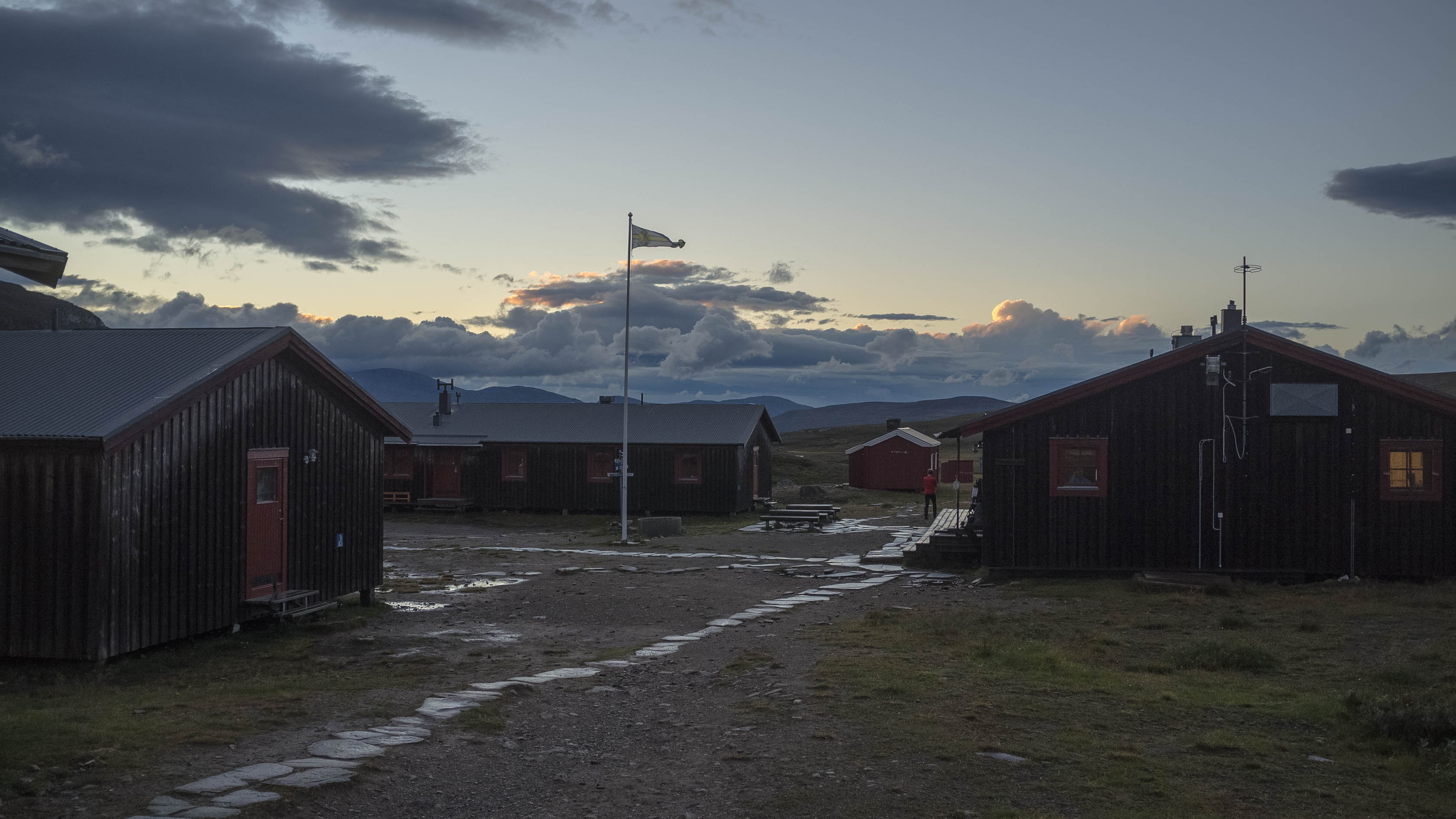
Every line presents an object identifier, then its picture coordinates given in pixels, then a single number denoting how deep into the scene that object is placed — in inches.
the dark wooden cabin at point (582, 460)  1637.6
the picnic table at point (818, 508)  1429.6
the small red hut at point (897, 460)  2036.2
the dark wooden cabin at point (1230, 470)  824.9
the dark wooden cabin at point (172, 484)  487.5
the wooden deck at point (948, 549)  941.8
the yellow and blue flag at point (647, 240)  1195.9
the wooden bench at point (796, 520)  1385.3
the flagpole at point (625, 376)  1208.2
